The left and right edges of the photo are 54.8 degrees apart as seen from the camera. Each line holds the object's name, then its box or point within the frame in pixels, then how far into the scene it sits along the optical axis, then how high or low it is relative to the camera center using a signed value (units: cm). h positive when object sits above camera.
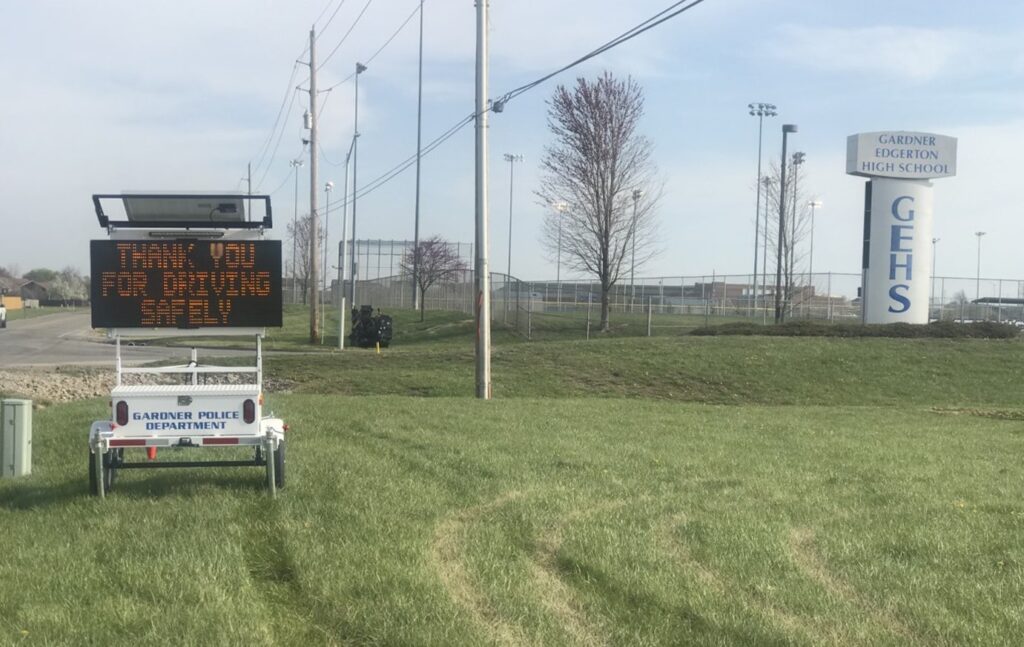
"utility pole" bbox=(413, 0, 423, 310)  6025 +317
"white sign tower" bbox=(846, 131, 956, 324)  3278 +224
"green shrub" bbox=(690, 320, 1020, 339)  3066 -142
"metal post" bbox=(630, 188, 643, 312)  4253 +225
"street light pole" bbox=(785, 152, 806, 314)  4477 +148
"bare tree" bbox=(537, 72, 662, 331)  4109 +519
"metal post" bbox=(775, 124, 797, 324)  3975 +242
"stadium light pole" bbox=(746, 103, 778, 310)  6034 +1061
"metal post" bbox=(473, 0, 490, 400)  1970 +95
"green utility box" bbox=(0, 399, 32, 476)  980 -167
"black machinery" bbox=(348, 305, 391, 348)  4122 -224
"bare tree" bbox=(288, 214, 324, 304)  8216 +280
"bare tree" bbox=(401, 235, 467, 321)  6084 +105
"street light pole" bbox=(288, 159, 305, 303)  8449 -75
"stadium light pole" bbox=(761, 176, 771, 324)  4782 +22
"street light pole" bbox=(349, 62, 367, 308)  5516 +808
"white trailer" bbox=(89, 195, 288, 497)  888 -3
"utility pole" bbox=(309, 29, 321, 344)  3881 +202
